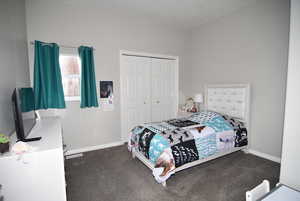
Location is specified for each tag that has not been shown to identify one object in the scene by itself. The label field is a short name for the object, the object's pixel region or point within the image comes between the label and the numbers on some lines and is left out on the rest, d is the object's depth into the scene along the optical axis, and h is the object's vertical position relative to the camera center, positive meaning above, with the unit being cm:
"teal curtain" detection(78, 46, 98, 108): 297 +26
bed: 207 -73
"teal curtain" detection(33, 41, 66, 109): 262 +23
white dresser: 117 -70
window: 295 +30
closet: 354 +3
